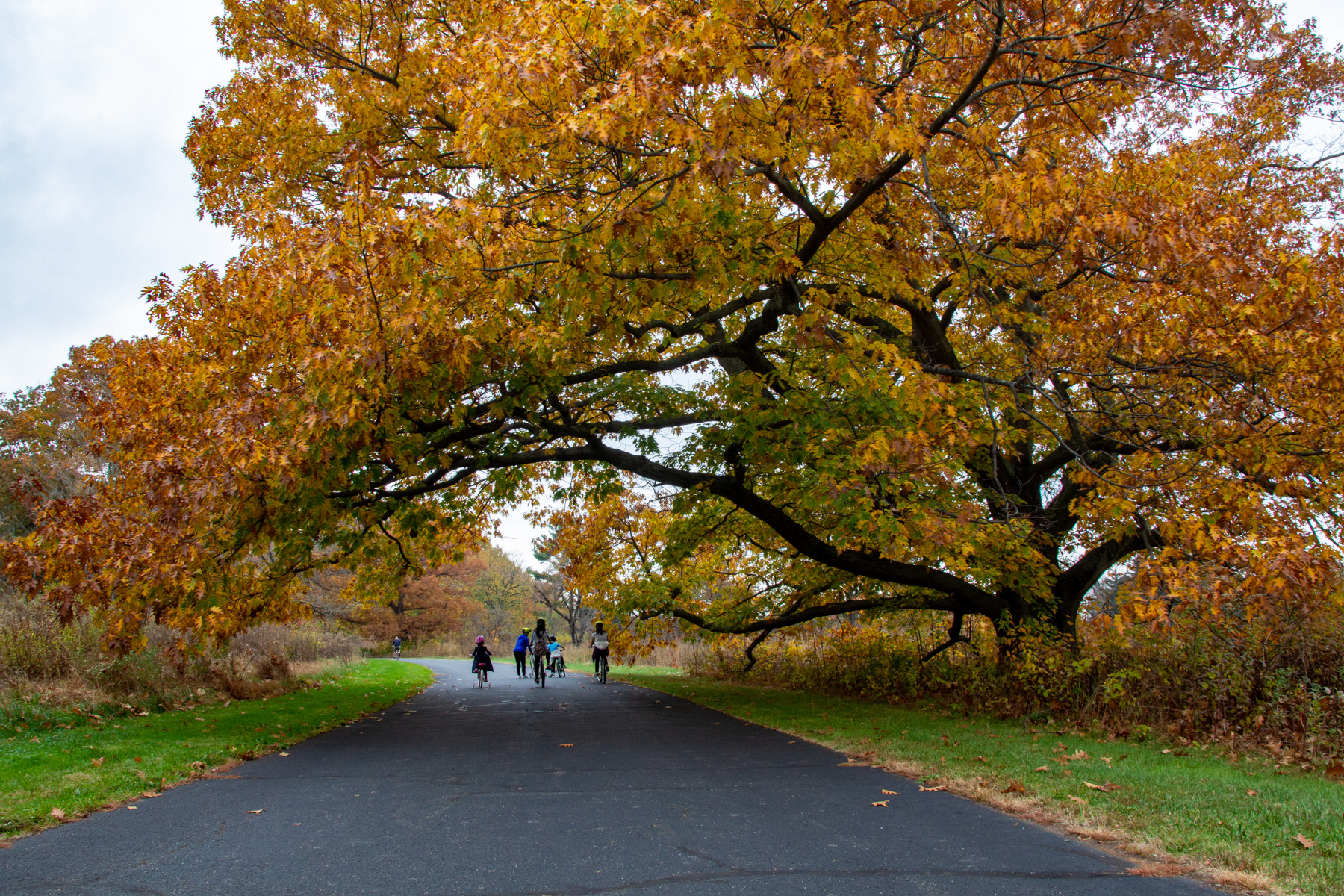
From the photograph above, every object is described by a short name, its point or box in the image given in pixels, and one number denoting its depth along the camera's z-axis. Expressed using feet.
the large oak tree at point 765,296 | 21.42
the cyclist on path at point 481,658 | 68.28
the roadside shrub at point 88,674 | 32.07
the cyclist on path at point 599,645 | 72.90
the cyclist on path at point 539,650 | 71.92
